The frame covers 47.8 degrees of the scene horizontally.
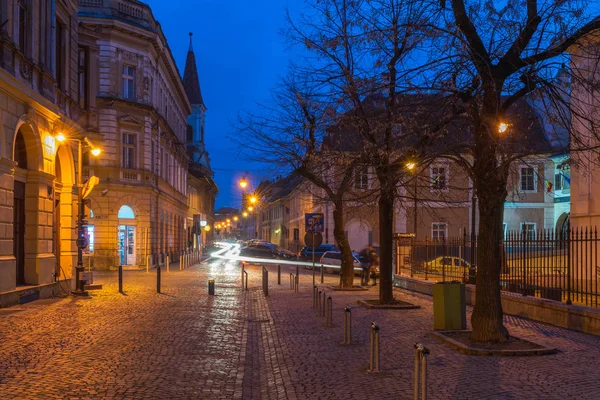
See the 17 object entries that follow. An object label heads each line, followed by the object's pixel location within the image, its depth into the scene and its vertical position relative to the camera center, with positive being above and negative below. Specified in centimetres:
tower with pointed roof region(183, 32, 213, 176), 7925 +1356
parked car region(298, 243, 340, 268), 4609 -128
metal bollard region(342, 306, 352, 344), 1155 -173
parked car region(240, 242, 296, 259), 5750 -182
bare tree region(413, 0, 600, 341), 1050 +232
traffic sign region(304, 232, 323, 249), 2406 -31
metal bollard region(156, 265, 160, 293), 2279 -176
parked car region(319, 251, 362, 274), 3988 -173
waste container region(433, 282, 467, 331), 1273 -144
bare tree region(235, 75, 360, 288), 1608 +202
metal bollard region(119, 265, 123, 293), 2258 -178
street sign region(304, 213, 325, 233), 2422 +29
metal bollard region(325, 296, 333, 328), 1385 -178
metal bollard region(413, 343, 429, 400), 657 -136
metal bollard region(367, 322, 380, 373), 880 -159
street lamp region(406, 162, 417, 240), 1256 +124
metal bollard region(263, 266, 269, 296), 2230 -179
